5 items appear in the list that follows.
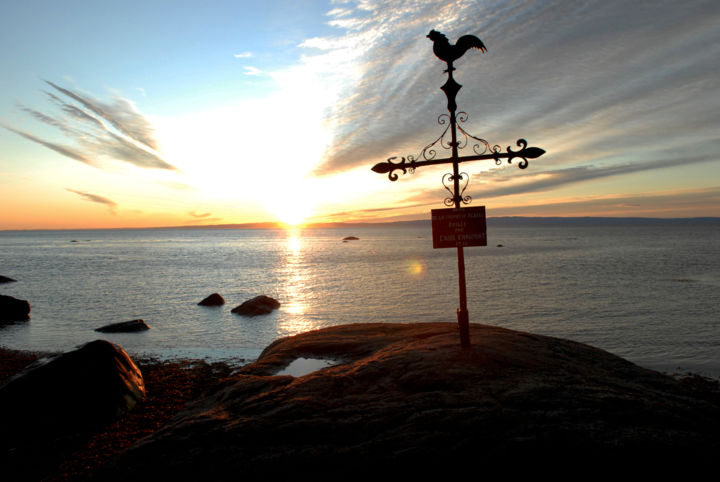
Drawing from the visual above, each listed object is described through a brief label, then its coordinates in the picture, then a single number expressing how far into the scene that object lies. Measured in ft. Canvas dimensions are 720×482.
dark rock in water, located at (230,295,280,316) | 93.46
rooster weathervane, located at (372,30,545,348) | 28.43
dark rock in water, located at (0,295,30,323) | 86.74
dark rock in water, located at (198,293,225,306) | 104.28
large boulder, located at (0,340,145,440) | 29.96
